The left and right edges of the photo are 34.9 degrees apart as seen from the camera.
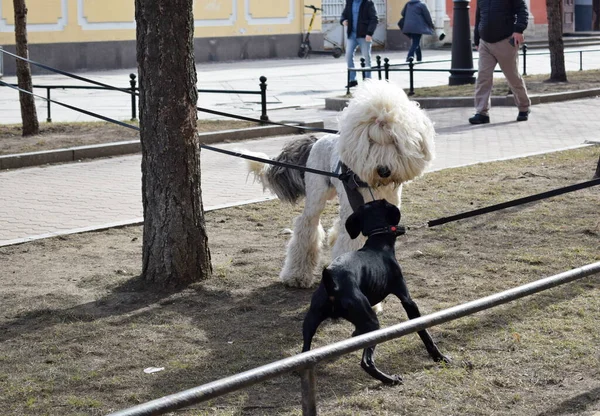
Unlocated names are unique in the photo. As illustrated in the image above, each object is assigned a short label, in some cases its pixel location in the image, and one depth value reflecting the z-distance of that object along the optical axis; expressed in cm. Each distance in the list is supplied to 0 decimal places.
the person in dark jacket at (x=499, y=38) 1340
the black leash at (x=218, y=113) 666
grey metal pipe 278
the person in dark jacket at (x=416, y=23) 2681
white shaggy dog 509
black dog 451
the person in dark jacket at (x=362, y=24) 2148
